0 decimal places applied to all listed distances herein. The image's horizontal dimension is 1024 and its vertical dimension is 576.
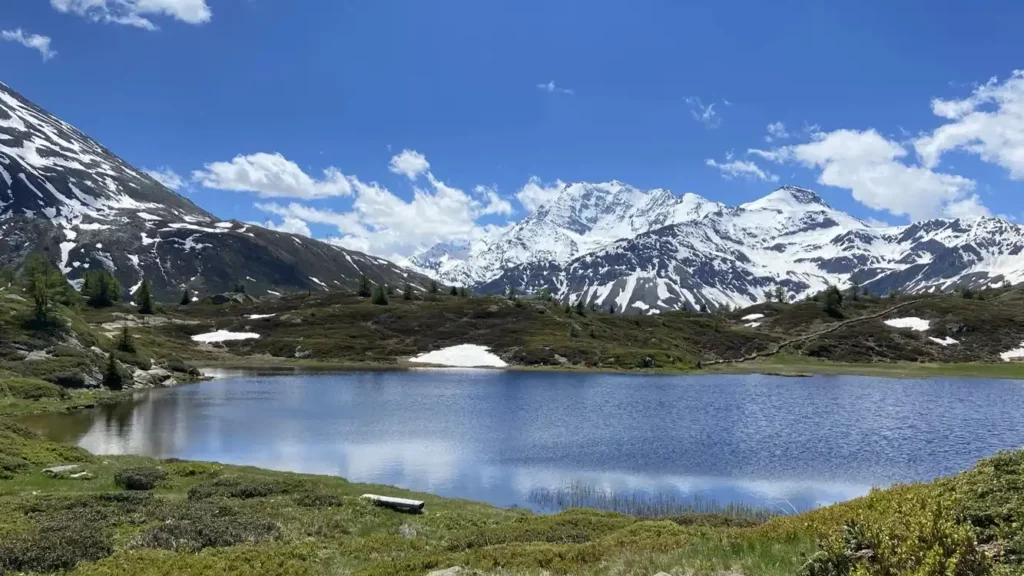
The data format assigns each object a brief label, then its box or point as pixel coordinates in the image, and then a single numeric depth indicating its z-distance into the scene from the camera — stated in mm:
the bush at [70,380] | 79812
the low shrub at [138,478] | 33094
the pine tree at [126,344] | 105688
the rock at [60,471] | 34997
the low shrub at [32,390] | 69375
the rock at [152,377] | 97875
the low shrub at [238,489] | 31203
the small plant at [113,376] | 88062
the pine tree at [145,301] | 192400
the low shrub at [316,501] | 29312
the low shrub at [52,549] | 16766
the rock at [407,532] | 24578
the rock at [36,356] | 83869
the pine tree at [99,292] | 194500
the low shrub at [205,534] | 19734
